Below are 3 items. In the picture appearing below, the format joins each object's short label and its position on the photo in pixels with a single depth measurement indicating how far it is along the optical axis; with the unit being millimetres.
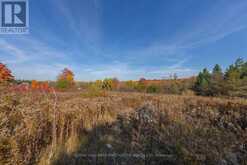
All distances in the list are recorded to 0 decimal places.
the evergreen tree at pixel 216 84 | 16500
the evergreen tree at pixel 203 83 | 18188
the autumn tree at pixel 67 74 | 35556
